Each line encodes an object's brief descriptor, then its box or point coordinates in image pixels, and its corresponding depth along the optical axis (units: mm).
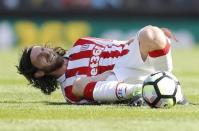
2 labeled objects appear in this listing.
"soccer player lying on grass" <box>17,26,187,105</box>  14742
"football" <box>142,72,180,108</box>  13992
